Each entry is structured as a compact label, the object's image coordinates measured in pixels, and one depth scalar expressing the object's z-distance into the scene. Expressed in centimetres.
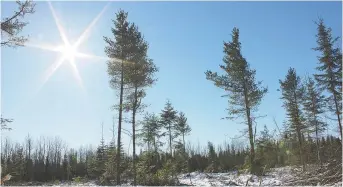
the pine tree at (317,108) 2878
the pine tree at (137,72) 2081
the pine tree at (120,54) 2100
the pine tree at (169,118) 4091
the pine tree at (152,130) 3941
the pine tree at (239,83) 2359
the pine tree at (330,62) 2561
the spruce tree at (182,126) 4153
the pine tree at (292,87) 3080
